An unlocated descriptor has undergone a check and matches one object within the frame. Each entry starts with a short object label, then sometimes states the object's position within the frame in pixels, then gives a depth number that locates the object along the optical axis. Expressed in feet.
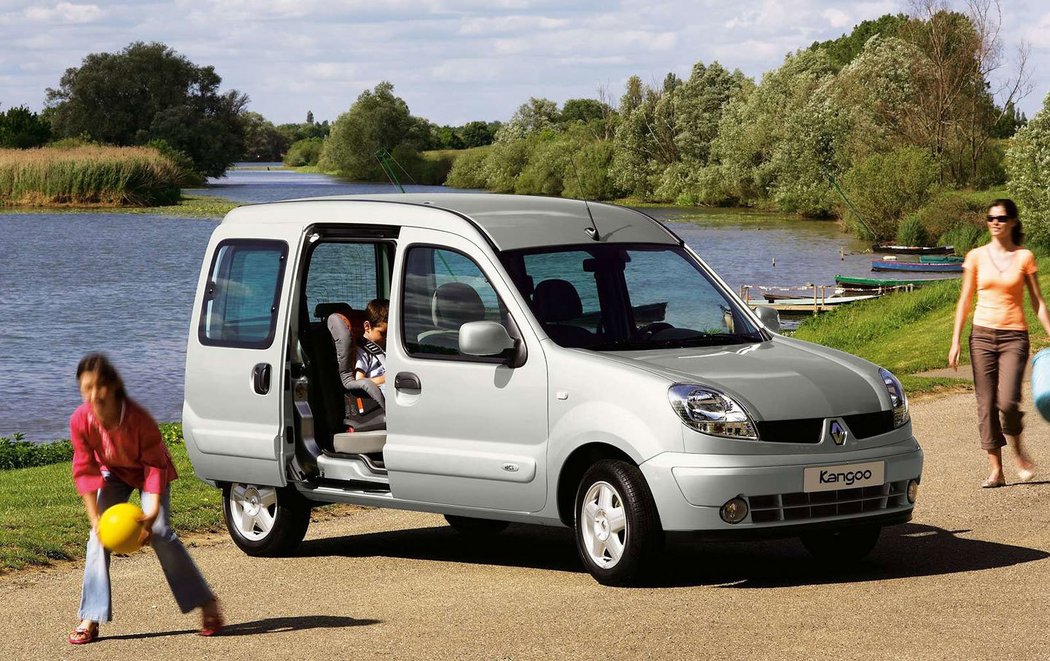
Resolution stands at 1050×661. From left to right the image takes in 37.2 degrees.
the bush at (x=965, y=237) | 217.97
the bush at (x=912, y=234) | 233.76
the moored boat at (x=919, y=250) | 220.84
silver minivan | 25.61
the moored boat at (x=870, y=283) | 172.35
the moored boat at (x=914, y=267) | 192.13
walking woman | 36.14
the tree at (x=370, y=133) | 425.28
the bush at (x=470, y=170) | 426.92
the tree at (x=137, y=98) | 490.49
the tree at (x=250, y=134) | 497.87
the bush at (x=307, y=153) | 646.74
